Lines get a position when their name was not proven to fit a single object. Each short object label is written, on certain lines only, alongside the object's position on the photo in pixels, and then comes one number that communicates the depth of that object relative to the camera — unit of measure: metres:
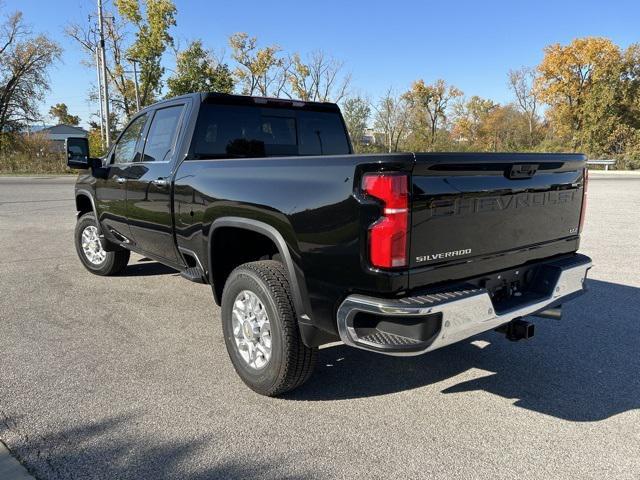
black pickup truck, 2.45
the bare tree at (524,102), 62.01
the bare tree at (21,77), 39.44
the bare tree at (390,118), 48.94
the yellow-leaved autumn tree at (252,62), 43.72
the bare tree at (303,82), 46.91
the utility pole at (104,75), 28.42
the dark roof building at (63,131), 97.69
